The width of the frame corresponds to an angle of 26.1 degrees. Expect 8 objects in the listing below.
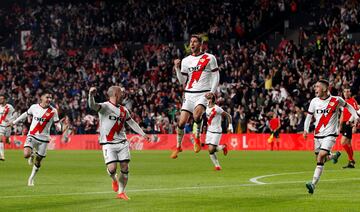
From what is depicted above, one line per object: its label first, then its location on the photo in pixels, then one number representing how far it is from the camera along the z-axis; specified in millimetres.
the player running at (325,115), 16828
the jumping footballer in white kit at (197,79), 18953
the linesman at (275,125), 42062
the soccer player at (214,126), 26734
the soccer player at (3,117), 33406
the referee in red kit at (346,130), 26609
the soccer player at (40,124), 21578
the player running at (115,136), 15484
